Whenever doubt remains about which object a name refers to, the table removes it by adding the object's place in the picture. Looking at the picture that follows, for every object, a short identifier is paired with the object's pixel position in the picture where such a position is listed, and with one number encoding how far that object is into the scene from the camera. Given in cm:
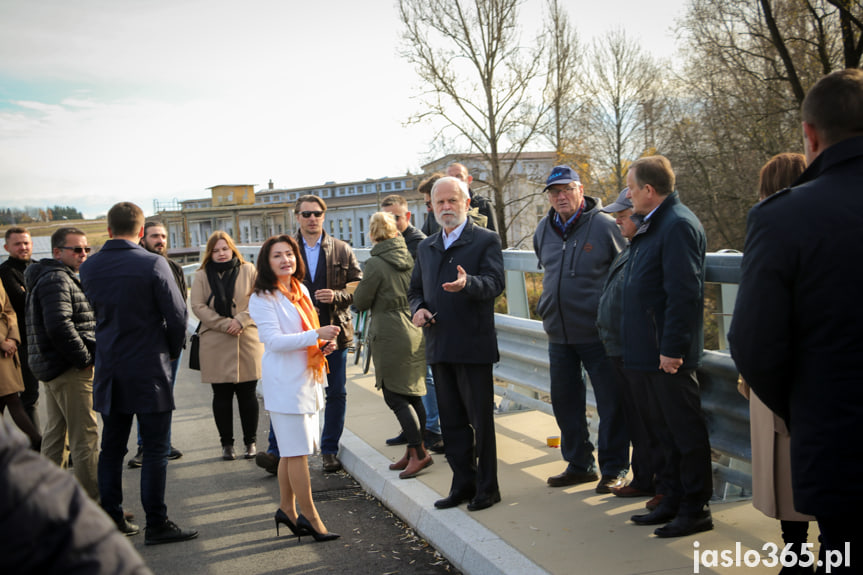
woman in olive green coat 611
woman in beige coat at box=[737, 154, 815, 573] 333
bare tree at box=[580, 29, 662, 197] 4591
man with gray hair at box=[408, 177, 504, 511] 504
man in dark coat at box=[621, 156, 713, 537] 418
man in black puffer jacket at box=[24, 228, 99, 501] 578
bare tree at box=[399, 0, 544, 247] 3309
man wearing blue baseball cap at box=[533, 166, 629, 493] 531
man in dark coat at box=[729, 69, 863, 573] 250
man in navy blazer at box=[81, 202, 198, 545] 522
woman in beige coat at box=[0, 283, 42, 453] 688
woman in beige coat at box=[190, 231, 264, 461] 723
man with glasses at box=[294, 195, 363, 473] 678
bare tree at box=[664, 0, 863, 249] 2064
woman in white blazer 495
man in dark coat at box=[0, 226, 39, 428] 744
